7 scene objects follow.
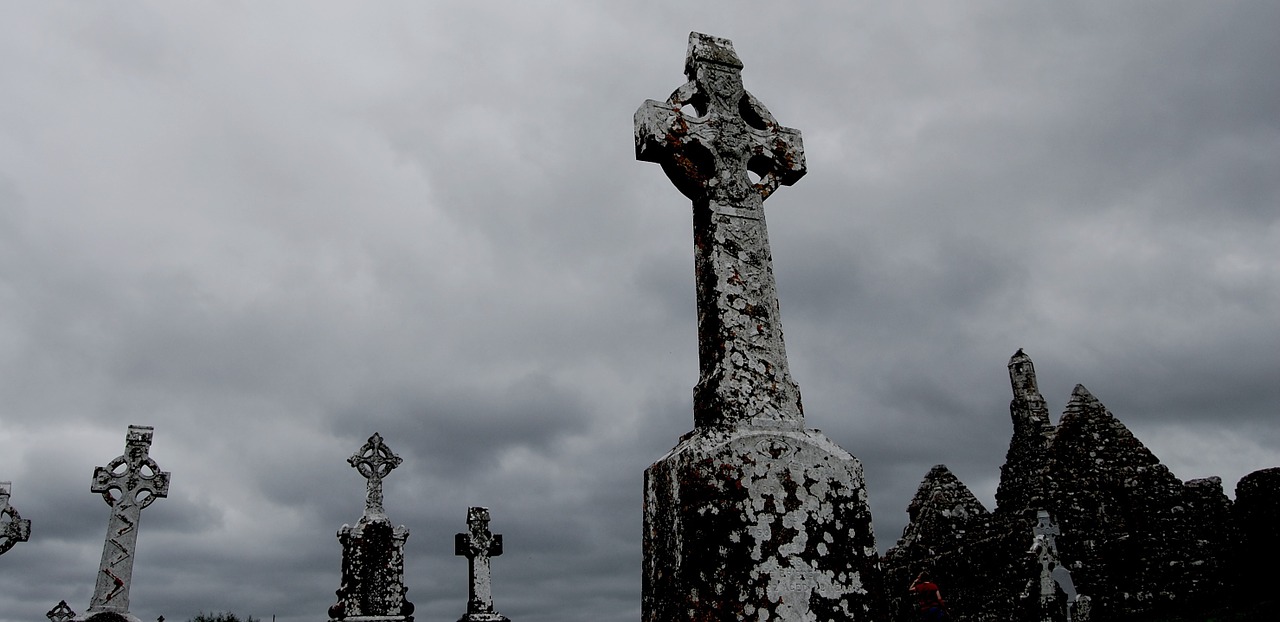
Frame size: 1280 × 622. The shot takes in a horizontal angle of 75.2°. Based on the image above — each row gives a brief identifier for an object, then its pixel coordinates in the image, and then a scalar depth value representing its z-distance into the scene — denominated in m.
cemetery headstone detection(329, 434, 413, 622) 12.85
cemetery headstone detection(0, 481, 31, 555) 12.39
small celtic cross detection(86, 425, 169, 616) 12.69
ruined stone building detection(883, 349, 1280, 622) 15.31
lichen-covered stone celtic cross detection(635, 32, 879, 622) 3.69
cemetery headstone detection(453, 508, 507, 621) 14.80
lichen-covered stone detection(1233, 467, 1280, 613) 15.36
